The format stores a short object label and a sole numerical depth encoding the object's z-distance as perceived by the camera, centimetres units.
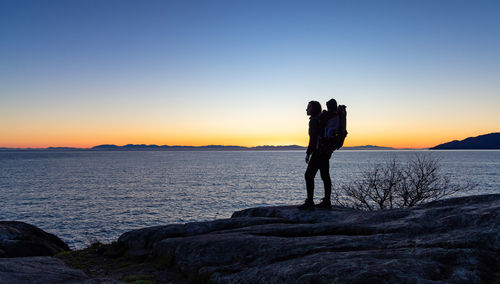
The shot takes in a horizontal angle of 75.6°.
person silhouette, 994
